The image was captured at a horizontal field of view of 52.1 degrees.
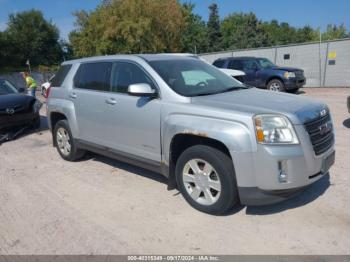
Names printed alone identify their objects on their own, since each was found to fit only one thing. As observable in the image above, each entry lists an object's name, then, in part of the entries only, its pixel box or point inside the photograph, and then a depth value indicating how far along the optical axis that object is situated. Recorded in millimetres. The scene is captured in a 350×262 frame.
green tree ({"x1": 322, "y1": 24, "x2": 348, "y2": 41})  84956
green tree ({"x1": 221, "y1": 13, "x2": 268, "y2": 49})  64625
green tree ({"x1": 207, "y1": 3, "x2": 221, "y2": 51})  65938
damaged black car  8716
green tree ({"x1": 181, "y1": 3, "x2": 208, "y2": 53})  63938
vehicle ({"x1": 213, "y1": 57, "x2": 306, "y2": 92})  14875
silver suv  3635
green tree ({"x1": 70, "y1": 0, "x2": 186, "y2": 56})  32375
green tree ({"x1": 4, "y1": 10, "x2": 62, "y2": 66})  56219
